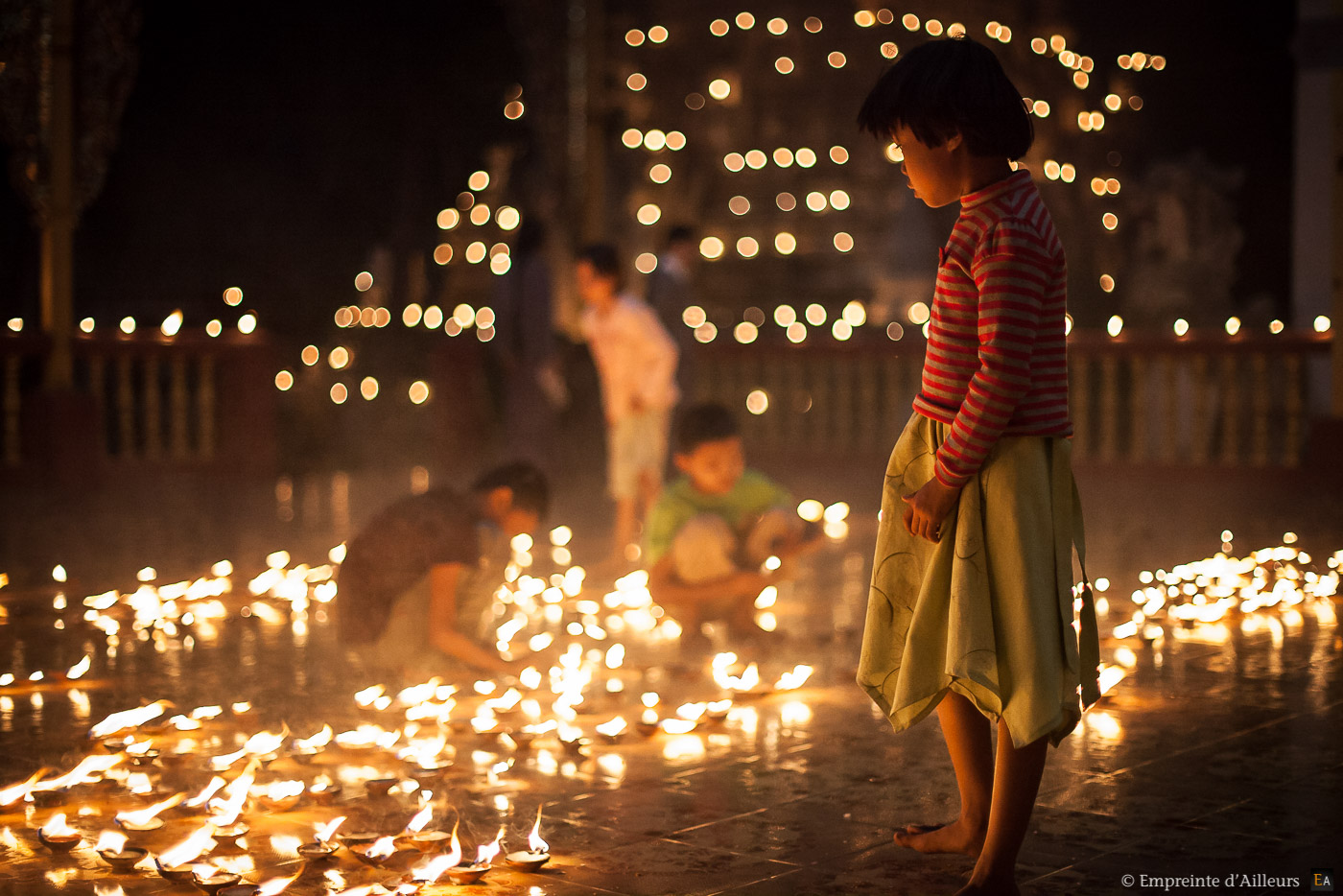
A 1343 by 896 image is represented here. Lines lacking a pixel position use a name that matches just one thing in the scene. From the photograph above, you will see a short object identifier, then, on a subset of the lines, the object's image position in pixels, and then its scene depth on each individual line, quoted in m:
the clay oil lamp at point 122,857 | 3.14
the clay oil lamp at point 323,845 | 3.13
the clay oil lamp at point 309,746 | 4.02
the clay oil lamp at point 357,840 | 3.25
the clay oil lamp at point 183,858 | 3.03
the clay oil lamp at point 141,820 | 3.33
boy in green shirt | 5.64
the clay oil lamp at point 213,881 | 2.94
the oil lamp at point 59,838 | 3.24
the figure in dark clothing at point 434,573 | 4.77
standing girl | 2.81
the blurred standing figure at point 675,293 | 8.30
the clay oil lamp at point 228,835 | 3.29
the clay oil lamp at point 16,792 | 3.54
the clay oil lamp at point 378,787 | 3.69
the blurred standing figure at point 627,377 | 7.57
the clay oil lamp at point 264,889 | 2.92
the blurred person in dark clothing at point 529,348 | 8.43
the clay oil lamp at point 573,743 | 4.09
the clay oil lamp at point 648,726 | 4.27
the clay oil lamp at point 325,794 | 3.62
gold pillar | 10.84
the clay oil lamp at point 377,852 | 3.13
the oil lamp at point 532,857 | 3.09
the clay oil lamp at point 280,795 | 3.59
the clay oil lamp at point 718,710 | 4.40
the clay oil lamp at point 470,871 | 3.02
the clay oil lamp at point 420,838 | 3.20
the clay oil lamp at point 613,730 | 4.20
